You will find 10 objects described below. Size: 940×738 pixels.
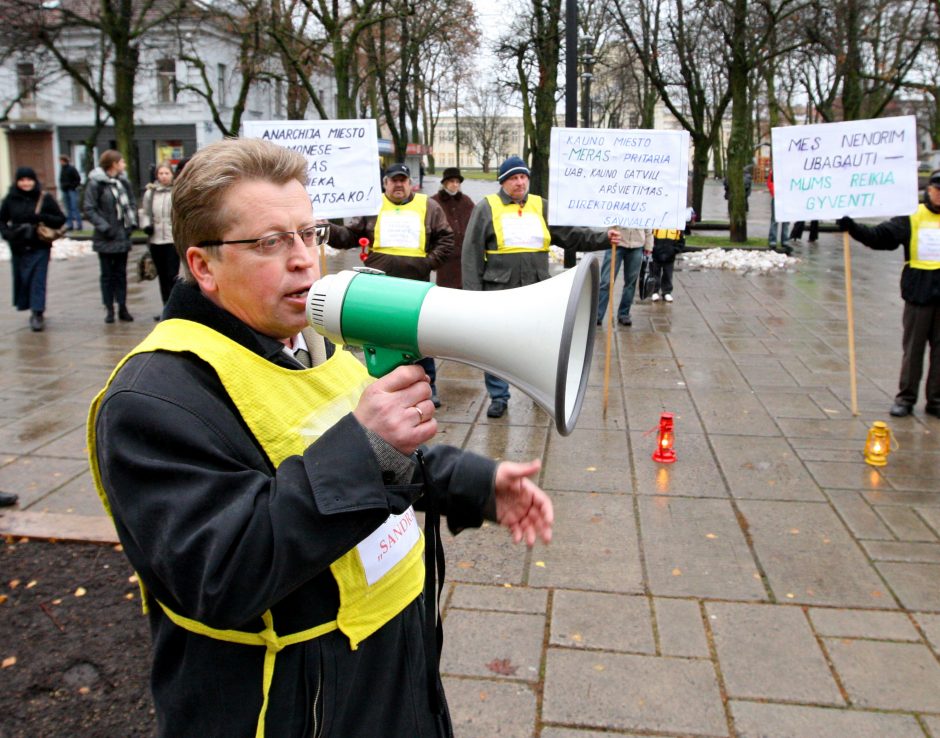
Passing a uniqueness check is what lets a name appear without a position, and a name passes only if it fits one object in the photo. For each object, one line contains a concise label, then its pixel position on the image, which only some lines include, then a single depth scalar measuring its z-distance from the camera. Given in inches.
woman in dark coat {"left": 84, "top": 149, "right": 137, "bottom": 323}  380.5
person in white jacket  360.8
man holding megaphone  48.9
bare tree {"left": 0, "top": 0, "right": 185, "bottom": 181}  765.9
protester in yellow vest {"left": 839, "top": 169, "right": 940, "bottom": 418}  254.1
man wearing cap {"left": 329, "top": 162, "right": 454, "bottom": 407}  268.2
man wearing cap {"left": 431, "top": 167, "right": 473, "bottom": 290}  400.2
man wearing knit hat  254.1
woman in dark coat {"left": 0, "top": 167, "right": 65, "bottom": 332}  371.6
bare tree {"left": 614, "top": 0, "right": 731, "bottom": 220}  869.8
